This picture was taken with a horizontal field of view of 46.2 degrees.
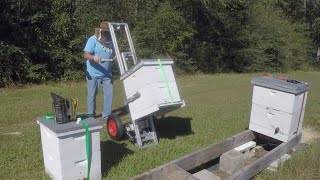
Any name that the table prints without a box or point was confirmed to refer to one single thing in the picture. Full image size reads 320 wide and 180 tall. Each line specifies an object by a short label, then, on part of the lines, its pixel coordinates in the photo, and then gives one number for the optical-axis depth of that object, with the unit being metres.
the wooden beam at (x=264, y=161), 4.83
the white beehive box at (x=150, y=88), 5.76
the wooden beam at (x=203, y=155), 4.66
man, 6.76
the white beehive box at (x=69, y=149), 4.38
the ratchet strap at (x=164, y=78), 5.90
